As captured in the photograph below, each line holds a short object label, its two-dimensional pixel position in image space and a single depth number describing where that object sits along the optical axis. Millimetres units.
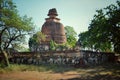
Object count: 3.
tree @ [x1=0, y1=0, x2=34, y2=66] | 21156
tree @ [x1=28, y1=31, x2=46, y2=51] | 46856
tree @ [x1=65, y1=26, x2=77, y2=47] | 61859
